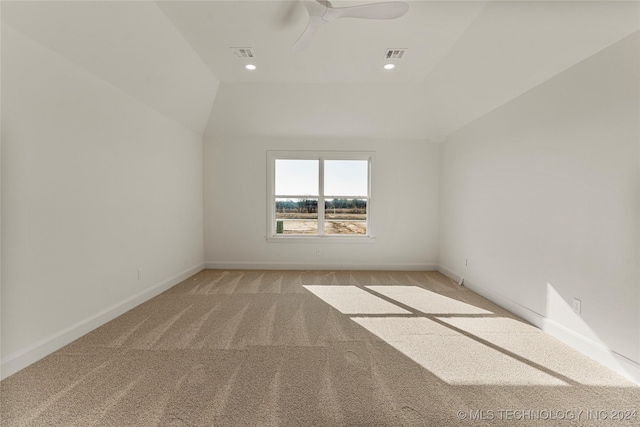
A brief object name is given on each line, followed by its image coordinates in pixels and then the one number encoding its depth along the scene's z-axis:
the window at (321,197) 4.72
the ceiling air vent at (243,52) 2.80
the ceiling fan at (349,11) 1.78
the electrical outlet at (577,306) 2.08
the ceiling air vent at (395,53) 2.80
